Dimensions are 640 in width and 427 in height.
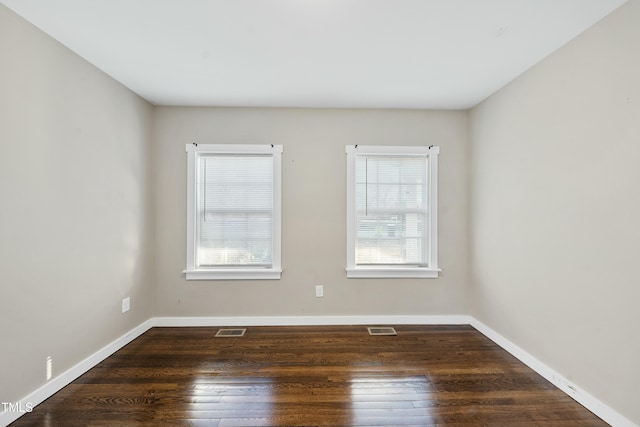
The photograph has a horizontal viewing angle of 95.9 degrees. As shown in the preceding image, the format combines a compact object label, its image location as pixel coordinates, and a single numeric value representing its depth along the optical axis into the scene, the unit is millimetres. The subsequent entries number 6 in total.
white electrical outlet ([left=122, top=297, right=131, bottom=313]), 2756
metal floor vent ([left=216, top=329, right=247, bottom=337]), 2971
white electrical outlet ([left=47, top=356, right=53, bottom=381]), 1980
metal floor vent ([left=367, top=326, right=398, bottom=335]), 3021
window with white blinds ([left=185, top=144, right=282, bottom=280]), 3221
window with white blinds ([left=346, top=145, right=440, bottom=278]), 3295
